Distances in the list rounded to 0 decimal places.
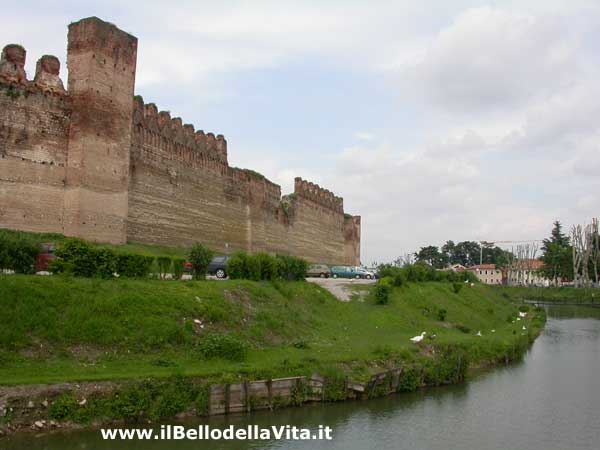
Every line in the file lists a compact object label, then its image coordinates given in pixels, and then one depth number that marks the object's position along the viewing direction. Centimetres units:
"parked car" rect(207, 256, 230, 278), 2657
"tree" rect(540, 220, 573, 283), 8169
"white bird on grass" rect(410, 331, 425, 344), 2020
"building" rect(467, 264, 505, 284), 12338
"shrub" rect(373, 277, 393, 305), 2661
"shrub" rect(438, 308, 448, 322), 2734
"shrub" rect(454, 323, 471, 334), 2647
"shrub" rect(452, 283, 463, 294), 3677
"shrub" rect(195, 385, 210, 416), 1312
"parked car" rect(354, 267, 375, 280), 4456
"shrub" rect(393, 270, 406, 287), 2978
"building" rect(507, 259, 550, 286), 9422
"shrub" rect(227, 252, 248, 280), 2175
